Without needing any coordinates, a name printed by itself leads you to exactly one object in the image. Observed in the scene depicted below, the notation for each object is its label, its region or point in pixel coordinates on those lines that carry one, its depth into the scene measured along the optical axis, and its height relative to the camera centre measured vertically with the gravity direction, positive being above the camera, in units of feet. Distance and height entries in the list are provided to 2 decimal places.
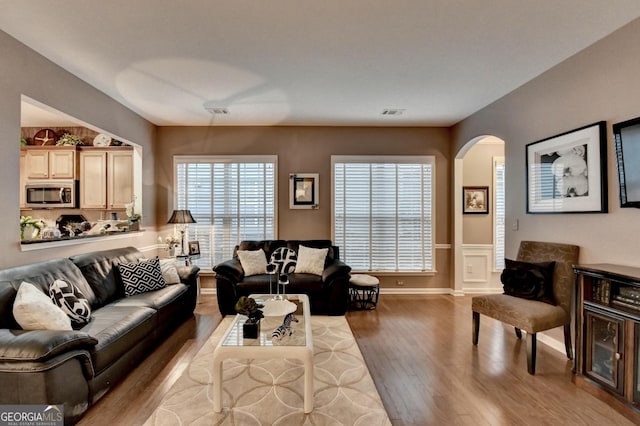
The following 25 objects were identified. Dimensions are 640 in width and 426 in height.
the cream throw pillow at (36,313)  7.03 -2.29
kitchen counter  9.26 -0.95
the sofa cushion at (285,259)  14.44 -2.19
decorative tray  9.57 -2.99
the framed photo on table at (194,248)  15.98 -1.79
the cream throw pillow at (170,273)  12.99 -2.48
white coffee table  7.00 -3.16
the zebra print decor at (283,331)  7.78 -3.05
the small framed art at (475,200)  18.02 +0.78
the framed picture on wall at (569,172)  8.96 +1.34
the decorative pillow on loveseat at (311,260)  14.49 -2.23
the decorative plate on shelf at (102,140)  16.43 +3.87
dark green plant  8.03 -2.48
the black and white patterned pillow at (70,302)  8.26 -2.41
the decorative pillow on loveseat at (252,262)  14.38 -2.27
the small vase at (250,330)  7.72 -2.91
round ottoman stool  14.74 -3.81
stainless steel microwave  15.94 +0.99
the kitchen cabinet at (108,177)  16.24 +1.91
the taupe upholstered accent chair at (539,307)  8.94 -2.87
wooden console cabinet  7.11 -2.97
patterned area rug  6.80 -4.46
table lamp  15.37 -0.23
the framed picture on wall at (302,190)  17.53 +1.32
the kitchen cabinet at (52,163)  16.19 +2.62
